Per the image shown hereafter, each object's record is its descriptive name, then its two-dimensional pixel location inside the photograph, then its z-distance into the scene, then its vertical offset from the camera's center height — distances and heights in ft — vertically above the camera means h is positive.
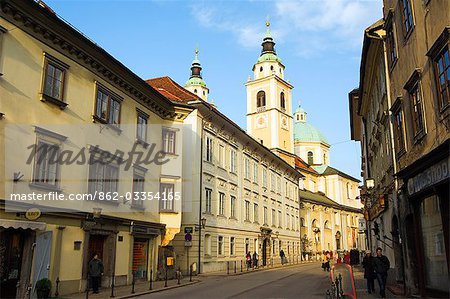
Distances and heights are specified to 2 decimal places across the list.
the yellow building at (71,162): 50.44 +11.90
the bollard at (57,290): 53.74 -5.50
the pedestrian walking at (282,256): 155.50 -3.75
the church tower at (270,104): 241.14 +80.19
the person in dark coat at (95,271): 59.31 -3.38
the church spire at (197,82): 283.67 +106.46
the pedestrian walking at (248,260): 118.11 -3.89
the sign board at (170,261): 82.74 -2.89
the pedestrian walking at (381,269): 52.75 -2.87
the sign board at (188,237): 88.38 +1.72
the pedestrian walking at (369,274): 56.79 -3.78
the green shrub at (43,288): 50.80 -4.84
